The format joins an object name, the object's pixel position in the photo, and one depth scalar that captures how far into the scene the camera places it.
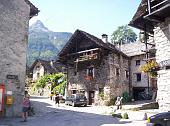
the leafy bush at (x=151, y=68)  9.17
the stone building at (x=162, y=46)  8.69
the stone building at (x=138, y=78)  19.90
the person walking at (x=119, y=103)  13.93
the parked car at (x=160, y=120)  5.22
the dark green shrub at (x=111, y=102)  16.97
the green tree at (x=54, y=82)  21.48
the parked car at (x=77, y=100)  16.29
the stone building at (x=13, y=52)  10.44
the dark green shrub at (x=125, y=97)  18.53
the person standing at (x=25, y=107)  9.28
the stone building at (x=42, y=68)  29.52
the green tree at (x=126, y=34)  39.91
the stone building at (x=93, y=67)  17.48
